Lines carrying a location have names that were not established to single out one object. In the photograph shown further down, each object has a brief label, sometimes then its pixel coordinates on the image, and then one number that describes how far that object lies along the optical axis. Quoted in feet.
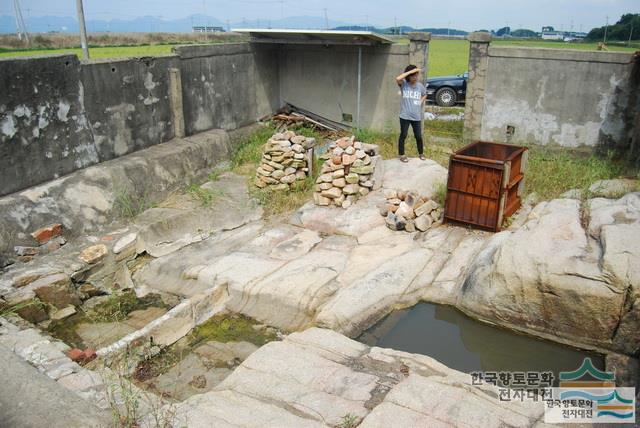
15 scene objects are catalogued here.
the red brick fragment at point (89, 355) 16.78
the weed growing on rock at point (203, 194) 29.35
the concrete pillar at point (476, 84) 34.68
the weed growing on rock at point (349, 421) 13.12
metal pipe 38.65
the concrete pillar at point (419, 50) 36.14
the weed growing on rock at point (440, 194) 28.37
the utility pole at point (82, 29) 30.55
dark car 52.95
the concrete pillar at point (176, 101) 32.65
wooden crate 24.54
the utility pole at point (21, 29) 61.57
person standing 31.19
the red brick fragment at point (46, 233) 23.23
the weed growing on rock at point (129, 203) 27.04
